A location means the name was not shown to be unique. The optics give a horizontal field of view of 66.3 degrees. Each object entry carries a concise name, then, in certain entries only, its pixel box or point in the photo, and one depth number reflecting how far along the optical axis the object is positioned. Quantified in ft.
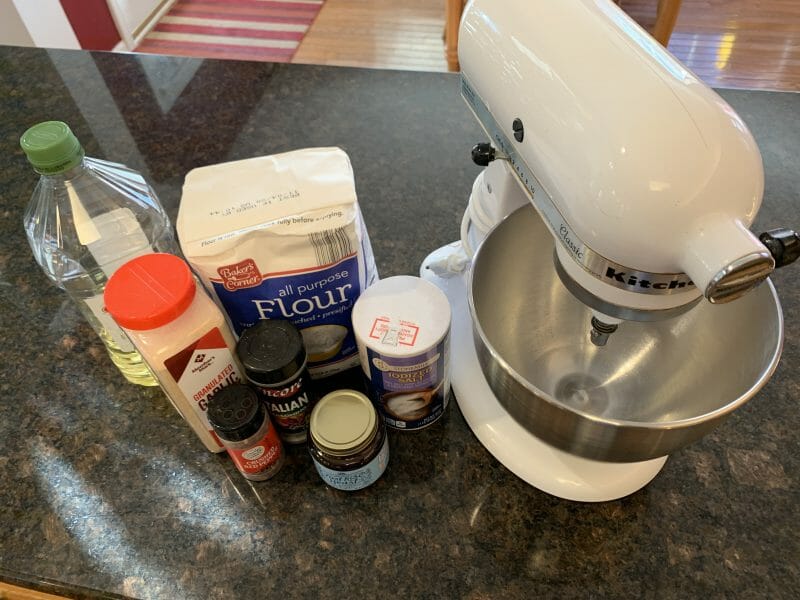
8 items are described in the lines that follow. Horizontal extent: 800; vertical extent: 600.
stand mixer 1.23
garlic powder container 1.68
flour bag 1.81
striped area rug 8.42
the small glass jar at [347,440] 1.85
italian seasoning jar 1.79
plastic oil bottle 2.19
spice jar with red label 1.79
